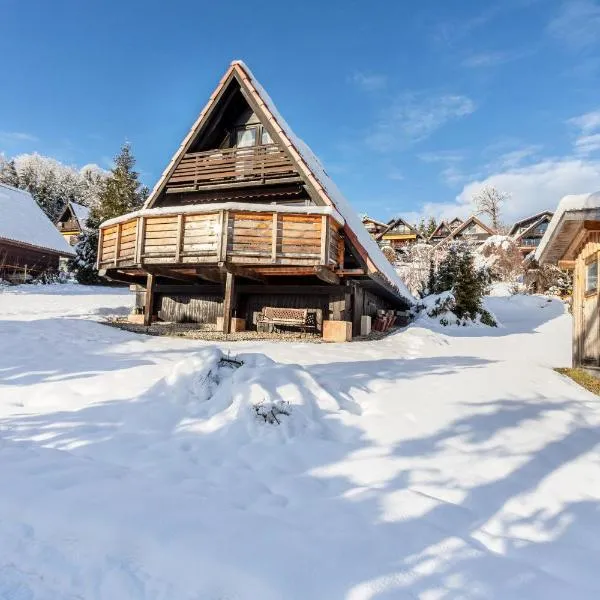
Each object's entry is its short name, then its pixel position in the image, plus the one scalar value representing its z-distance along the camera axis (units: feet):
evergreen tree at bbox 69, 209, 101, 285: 94.38
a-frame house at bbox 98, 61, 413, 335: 35.47
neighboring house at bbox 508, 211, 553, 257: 159.84
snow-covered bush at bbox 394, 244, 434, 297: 100.76
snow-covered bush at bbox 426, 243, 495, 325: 65.46
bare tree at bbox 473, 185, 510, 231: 179.52
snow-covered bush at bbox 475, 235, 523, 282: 135.03
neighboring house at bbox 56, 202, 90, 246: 145.18
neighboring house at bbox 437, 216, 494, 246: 164.25
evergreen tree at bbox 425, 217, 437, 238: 189.61
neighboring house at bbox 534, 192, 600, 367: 26.68
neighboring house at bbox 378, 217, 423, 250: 184.03
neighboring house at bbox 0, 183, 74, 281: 92.32
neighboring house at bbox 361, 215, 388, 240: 170.71
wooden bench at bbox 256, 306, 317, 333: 40.86
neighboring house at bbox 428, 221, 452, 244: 181.37
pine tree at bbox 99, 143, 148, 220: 108.47
